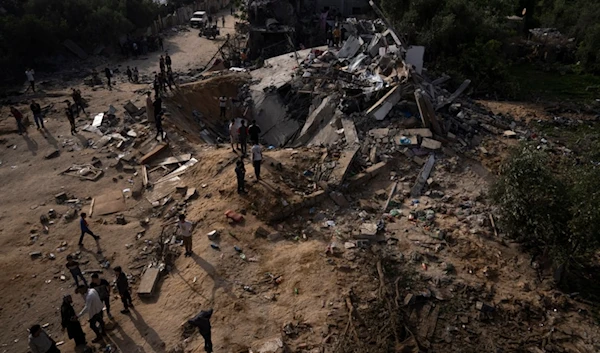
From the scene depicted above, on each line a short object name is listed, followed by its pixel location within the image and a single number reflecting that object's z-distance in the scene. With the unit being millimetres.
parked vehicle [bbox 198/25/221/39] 28322
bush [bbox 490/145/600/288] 7027
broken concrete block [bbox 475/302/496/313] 7227
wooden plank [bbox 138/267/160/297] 7914
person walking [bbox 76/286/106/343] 6660
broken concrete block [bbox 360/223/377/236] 8759
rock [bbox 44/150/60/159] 12606
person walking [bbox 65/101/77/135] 13375
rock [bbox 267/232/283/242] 8961
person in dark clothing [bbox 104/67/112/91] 17828
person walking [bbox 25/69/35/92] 17516
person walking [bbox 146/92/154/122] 13906
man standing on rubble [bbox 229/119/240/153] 11523
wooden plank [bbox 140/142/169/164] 12031
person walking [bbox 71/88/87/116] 14766
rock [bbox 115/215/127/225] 10016
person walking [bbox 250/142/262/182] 9820
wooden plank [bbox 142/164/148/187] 11242
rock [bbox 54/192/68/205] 10756
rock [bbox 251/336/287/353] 6547
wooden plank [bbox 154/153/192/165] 11938
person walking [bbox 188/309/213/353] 6102
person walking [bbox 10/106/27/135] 13578
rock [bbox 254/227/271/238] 8959
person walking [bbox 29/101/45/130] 13588
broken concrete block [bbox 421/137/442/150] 11133
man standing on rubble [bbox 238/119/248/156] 11000
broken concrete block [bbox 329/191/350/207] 9875
